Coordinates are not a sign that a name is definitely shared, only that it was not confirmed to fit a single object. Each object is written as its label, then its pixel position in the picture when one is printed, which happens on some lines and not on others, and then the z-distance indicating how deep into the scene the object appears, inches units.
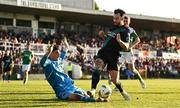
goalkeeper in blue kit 470.3
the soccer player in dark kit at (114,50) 481.0
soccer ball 467.5
